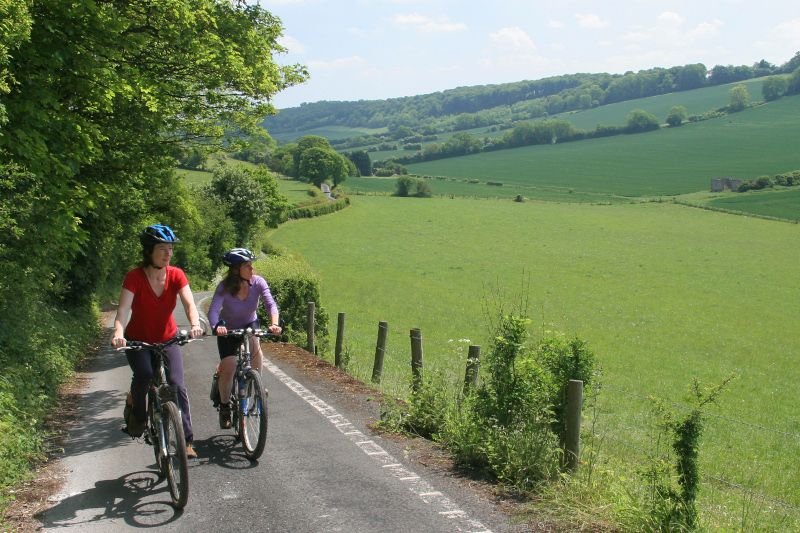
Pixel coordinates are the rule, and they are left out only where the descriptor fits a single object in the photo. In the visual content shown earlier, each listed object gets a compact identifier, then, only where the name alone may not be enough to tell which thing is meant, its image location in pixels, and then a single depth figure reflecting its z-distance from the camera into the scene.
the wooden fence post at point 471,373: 7.93
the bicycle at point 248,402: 6.86
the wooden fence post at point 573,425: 6.28
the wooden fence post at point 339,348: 13.25
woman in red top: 6.29
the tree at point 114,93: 9.99
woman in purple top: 7.37
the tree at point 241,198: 63.44
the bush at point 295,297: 16.38
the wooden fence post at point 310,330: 15.01
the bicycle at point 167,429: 5.78
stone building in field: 98.75
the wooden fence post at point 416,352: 9.26
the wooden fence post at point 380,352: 12.16
